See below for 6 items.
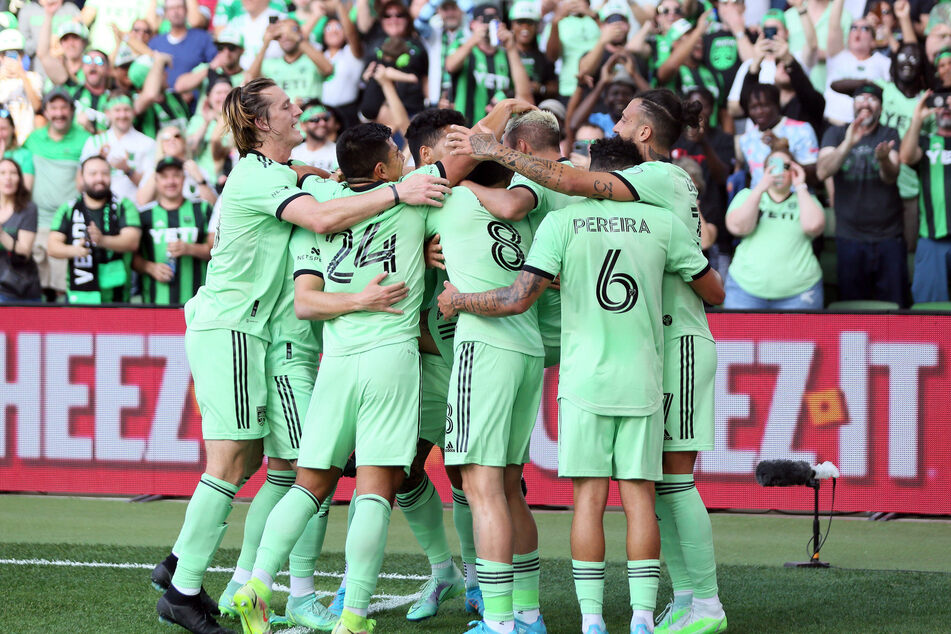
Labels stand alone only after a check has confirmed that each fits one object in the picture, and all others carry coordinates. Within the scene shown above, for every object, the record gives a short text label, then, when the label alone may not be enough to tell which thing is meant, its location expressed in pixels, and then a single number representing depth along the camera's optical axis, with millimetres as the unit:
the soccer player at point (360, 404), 10094
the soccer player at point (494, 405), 10086
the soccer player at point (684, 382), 10711
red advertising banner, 16734
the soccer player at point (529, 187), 10586
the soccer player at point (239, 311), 10828
